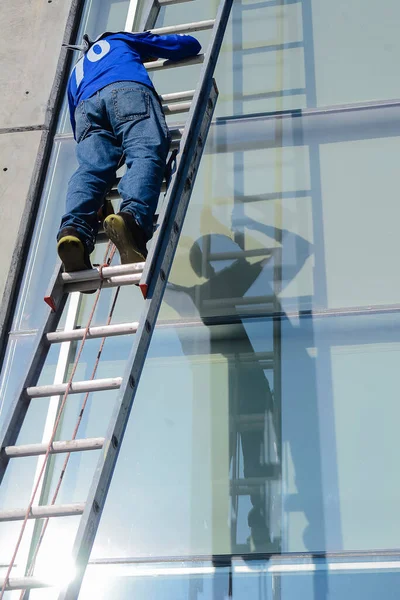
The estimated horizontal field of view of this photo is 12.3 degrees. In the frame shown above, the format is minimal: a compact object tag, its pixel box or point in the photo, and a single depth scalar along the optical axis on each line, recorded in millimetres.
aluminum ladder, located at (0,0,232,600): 6038
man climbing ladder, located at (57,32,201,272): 7486
